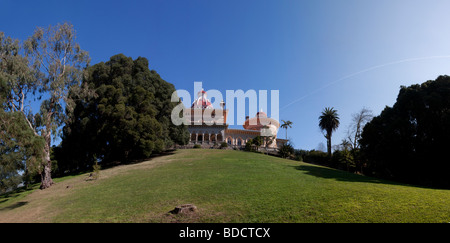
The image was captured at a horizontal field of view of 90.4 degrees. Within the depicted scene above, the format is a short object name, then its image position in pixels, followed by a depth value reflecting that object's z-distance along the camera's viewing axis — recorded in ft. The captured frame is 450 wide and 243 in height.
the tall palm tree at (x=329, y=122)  136.26
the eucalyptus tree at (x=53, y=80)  62.39
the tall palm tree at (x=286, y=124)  173.83
